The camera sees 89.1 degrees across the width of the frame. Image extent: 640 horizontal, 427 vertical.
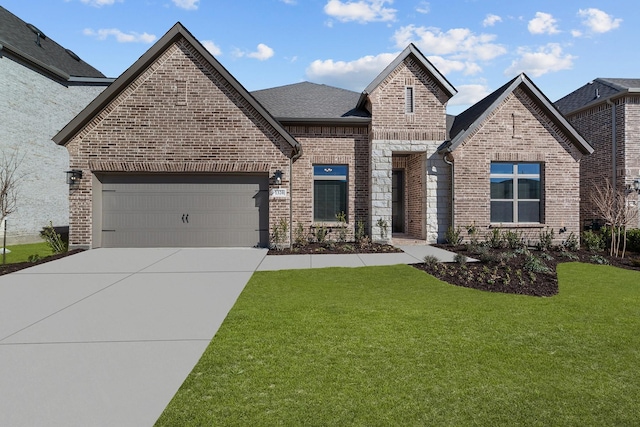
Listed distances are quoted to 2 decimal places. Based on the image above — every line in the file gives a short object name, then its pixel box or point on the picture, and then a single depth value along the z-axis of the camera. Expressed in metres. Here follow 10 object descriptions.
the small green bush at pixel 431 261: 8.14
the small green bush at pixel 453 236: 12.15
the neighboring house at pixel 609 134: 14.48
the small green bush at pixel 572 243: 11.84
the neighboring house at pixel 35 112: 14.24
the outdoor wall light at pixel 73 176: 10.39
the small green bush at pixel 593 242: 11.66
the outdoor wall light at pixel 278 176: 10.91
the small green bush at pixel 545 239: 11.84
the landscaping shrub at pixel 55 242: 10.41
